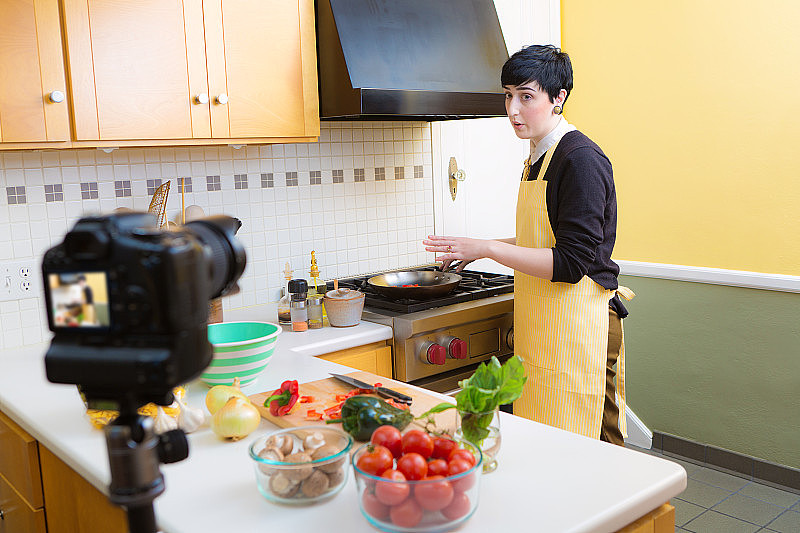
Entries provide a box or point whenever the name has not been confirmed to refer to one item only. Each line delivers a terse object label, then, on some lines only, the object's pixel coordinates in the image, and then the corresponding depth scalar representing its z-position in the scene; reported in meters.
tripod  0.76
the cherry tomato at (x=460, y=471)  1.07
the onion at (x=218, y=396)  1.57
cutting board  1.55
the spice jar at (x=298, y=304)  2.51
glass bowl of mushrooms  1.19
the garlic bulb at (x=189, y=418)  1.54
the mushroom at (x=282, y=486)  1.19
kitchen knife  1.63
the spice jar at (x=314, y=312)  2.56
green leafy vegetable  1.25
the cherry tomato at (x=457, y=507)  1.08
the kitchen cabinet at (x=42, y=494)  1.55
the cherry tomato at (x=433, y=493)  1.04
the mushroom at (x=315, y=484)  1.19
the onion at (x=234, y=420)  1.47
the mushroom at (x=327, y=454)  1.20
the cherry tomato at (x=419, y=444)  1.14
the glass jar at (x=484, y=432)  1.27
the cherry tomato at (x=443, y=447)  1.15
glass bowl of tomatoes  1.05
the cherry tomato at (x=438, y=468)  1.08
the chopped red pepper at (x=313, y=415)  1.58
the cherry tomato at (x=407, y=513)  1.06
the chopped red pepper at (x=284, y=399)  1.58
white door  3.36
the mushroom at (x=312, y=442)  1.27
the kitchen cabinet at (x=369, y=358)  2.43
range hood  2.47
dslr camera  0.73
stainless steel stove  2.50
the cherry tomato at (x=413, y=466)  1.07
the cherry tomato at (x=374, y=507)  1.08
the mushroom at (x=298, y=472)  1.18
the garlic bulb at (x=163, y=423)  1.43
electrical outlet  2.28
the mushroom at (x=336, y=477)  1.21
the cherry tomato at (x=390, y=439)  1.17
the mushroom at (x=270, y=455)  1.19
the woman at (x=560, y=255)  2.11
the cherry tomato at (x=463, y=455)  1.10
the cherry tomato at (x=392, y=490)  1.05
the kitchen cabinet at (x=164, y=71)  1.95
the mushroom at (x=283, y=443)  1.24
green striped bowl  1.78
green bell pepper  1.41
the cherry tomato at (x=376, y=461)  1.10
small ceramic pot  2.51
